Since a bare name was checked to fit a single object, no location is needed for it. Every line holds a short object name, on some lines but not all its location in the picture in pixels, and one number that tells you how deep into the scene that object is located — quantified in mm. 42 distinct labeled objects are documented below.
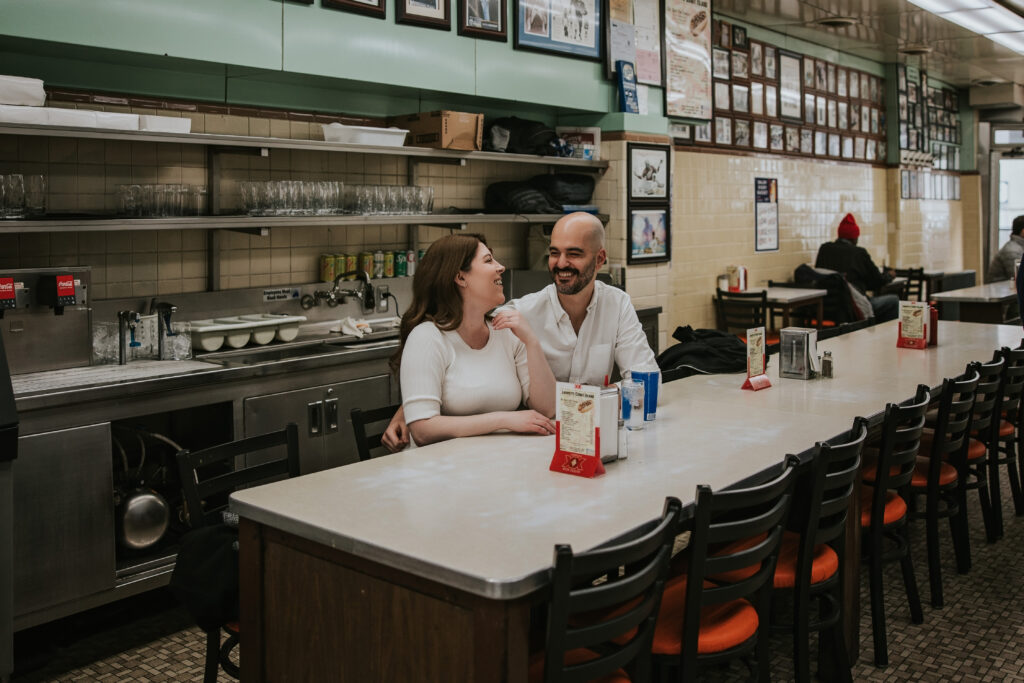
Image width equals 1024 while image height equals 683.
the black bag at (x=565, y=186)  6656
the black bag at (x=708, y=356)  4566
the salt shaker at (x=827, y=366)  4406
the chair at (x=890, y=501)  3377
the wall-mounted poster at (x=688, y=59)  7602
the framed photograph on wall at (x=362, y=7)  5078
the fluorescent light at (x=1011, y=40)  10328
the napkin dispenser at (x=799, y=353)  4336
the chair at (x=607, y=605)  1979
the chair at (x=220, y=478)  2842
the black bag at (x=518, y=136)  6223
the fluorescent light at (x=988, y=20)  9148
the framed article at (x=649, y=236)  7125
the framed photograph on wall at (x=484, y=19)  5805
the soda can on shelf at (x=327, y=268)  5535
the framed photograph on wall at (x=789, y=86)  10219
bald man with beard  3934
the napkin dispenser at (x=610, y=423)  2824
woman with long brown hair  3252
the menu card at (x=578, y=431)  2697
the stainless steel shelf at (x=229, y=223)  3928
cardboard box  5582
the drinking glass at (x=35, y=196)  4027
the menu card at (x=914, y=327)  5305
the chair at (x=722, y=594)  2363
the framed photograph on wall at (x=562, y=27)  6227
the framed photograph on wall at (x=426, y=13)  5402
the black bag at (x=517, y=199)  6363
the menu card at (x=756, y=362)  4125
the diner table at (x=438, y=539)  2055
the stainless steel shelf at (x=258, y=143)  3893
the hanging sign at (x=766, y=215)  9828
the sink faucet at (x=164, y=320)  4539
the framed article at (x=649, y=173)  7035
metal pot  3994
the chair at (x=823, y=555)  2826
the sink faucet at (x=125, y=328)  4426
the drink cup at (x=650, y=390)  3502
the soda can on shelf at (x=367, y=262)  5672
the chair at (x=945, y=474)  3906
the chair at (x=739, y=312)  8617
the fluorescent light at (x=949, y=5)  8656
